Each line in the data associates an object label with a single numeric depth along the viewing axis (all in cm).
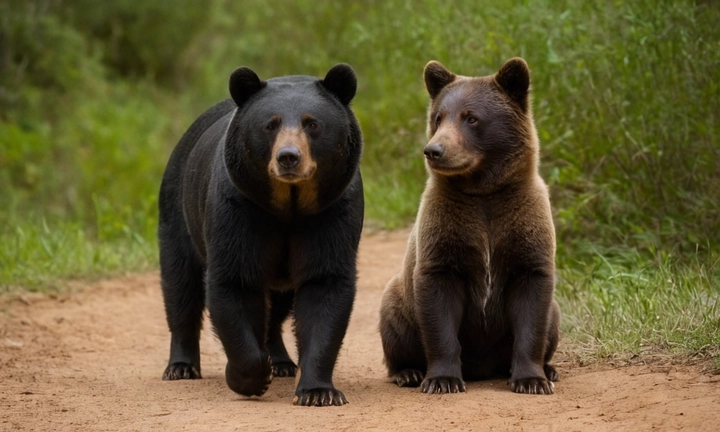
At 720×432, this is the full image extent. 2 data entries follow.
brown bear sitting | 1050
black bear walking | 1041
